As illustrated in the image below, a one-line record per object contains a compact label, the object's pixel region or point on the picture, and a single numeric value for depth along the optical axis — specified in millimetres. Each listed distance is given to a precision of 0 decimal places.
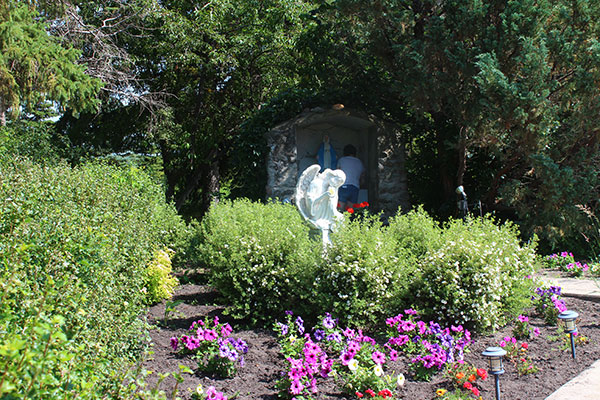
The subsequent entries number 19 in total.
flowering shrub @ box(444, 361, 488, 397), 3293
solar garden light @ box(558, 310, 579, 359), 3852
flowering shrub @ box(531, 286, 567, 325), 4723
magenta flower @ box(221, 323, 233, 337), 3863
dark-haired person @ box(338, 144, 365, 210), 11047
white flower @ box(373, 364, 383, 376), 3158
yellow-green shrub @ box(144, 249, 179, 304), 5312
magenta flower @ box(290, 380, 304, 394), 3113
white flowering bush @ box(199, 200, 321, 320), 4691
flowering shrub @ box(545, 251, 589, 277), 6871
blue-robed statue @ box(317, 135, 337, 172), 11109
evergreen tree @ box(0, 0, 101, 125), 5785
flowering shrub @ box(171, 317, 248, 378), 3477
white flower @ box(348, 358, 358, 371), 3271
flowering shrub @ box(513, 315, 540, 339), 4381
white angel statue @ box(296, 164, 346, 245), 6672
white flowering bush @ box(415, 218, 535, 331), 4355
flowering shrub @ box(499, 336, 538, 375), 3686
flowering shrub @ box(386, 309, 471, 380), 3596
